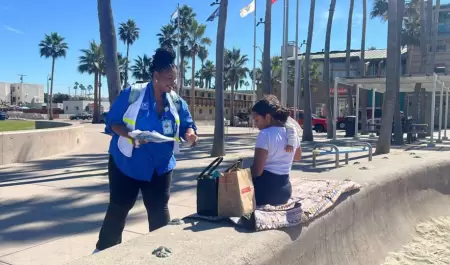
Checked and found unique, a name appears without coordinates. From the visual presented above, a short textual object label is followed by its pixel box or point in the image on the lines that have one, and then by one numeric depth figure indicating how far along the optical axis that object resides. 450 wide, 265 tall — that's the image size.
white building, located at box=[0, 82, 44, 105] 116.75
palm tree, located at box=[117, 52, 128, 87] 58.98
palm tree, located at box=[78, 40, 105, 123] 55.59
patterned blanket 3.34
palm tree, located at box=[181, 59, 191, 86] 50.78
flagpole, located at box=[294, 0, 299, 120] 22.12
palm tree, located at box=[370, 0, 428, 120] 33.92
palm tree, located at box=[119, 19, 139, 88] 61.44
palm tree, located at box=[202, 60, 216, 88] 68.75
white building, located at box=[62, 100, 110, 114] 85.19
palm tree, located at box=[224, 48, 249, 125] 55.57
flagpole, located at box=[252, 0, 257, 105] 33.68
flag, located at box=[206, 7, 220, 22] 19.80
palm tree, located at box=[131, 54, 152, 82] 58.76
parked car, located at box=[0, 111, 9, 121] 48.85
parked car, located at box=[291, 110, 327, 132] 31.95
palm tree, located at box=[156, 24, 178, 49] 48.33
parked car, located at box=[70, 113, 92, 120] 64.88
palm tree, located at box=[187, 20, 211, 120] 44.34
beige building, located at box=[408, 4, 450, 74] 40.16
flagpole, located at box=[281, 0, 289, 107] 19.55
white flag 26.55
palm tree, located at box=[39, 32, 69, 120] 59.09
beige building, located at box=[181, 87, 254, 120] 56.25
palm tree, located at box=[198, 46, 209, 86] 46.72
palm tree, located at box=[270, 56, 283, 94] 49.82
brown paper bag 3.28
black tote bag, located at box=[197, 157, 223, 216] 3.39
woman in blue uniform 3.19
